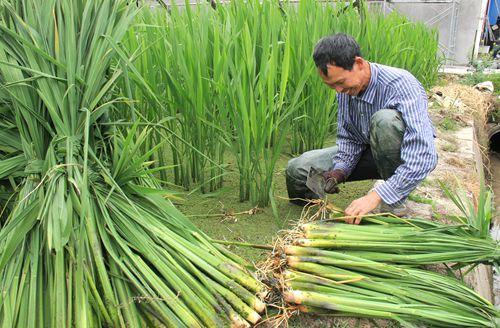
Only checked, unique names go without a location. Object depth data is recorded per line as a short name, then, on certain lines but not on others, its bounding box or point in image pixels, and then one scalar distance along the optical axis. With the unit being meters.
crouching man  1.68
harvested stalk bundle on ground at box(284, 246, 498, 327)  1.28
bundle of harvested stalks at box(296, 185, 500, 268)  1.42
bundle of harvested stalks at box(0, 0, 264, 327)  1.15
